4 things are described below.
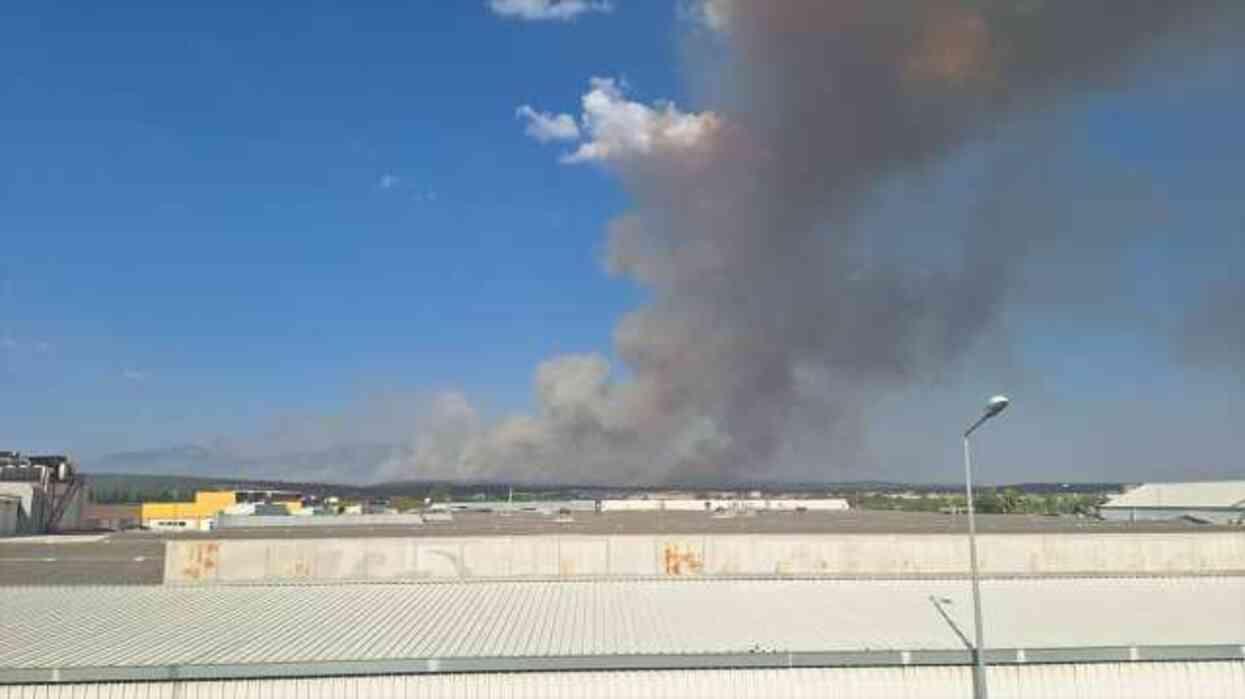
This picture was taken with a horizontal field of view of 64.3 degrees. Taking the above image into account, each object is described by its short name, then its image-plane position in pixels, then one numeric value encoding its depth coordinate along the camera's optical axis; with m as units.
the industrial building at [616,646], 28.88
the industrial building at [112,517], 152.00
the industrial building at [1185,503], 110.69
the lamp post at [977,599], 23.78
